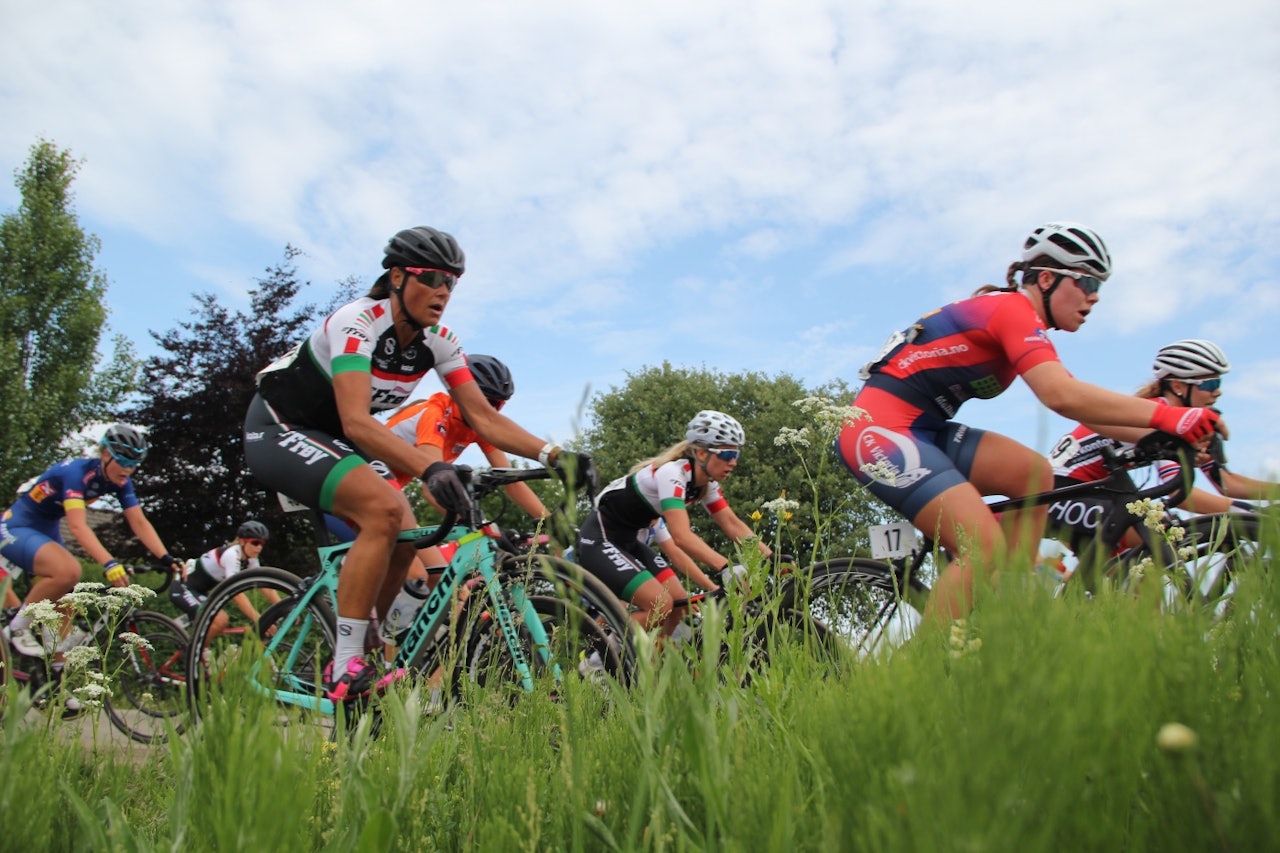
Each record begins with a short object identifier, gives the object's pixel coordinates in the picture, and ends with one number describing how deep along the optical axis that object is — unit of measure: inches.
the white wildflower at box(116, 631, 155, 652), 116.8
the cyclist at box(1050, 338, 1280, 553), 197.6
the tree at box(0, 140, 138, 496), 1272.1
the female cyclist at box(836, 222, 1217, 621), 163.6
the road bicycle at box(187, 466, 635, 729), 165.6
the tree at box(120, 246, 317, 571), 1006.4
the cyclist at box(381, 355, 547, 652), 268.1
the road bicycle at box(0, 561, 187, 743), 358.0
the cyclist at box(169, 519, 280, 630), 438.6
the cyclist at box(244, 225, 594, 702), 175.8
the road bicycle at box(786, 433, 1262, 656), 178.2
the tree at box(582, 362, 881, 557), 1180.5
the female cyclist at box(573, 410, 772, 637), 277.6
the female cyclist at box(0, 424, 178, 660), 335.3
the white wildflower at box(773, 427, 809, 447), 115.7
